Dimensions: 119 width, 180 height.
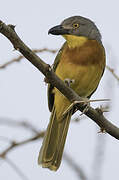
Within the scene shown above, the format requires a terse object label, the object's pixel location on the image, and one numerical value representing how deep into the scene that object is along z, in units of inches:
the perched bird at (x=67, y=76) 322.7
